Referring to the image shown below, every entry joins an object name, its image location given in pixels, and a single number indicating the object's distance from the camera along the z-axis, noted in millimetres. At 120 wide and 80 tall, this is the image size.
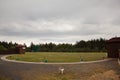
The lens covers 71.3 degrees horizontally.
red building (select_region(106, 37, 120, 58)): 14265
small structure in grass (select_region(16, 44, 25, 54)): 23541
